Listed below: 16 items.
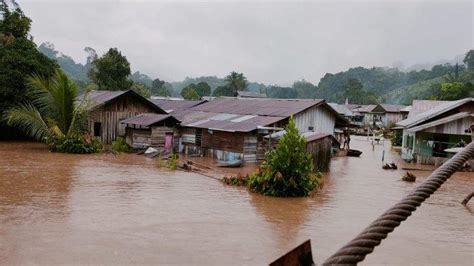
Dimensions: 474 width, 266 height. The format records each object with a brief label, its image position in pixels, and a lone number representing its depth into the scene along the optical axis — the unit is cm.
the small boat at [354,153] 3047
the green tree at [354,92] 8381
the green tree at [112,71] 4078
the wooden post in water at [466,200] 1519
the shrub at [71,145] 2530
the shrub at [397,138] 4016
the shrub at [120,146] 2736
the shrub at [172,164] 2136
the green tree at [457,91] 4594
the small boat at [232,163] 2270
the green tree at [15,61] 2805
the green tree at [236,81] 7425
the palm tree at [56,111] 2523
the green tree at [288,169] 1554
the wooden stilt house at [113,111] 2989
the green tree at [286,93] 10931
